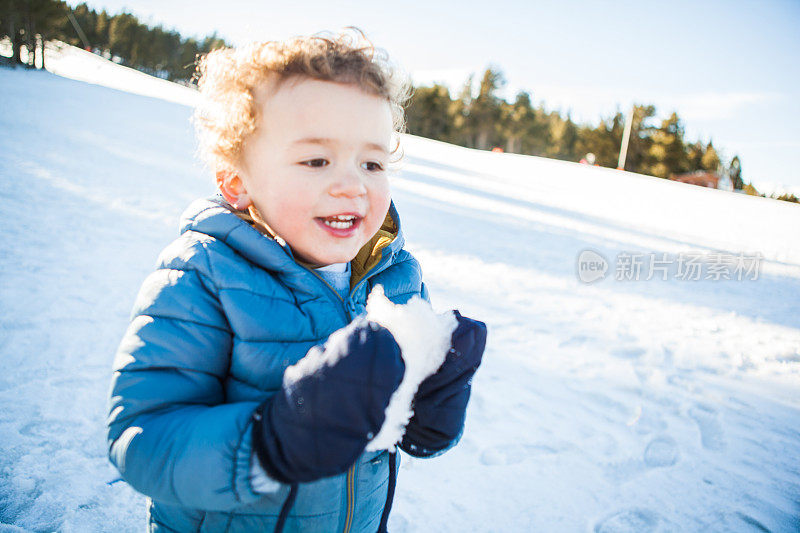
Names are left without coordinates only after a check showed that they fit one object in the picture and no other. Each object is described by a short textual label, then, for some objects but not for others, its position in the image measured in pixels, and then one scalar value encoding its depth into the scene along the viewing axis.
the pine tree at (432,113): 36.38
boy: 0.47
